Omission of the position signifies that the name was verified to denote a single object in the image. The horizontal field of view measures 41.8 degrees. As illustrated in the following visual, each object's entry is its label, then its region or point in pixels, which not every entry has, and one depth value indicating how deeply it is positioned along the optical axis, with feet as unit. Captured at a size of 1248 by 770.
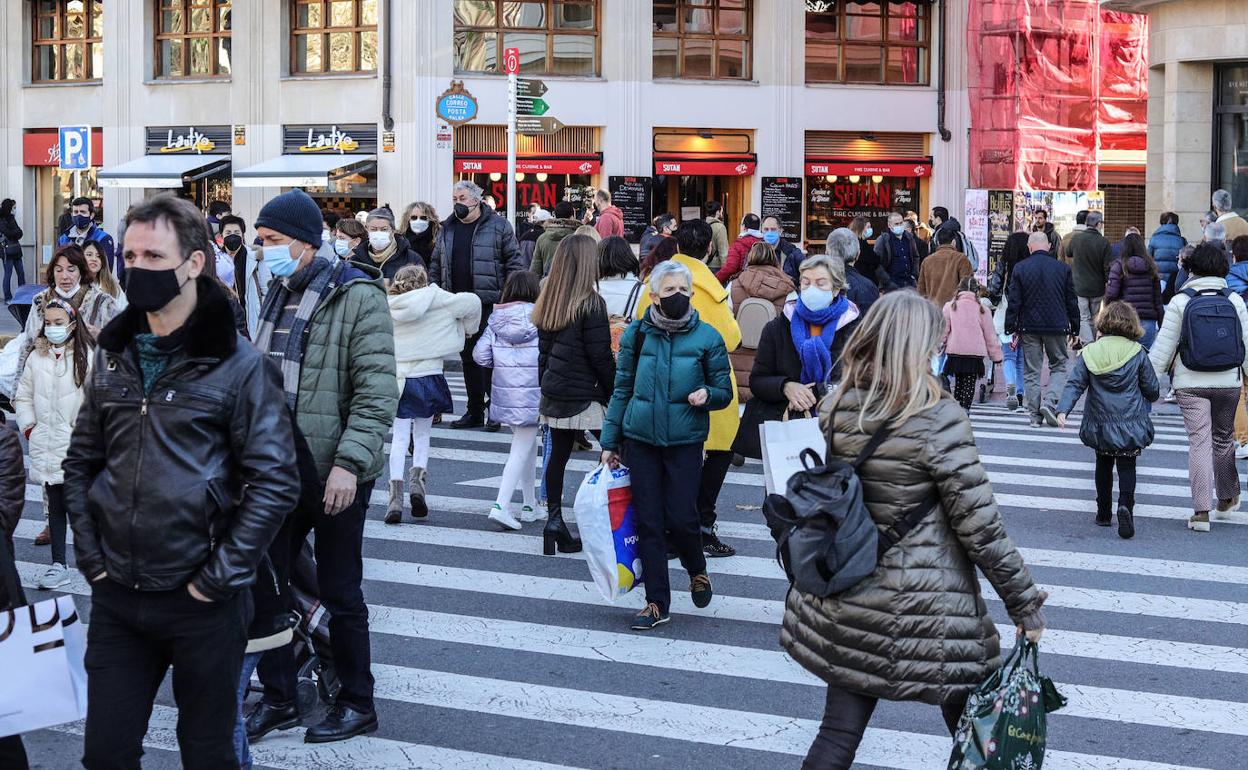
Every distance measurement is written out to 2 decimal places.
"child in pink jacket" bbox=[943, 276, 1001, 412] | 50.88
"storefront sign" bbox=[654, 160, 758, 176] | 101.40
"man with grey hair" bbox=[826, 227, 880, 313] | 38.75
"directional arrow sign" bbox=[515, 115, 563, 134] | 75.20
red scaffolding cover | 106.42
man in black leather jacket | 13.83
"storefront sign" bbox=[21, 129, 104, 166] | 112.88
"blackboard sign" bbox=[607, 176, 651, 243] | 99.09
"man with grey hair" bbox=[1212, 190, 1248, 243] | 64.69
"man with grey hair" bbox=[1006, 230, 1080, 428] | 52.44
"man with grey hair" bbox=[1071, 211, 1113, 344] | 66.13
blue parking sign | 73.67
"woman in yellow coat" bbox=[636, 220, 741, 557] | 29.58
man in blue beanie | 19.22
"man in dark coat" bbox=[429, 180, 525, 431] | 48.93
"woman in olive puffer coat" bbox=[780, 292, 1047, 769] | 15.42
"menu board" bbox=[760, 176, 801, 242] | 102.53
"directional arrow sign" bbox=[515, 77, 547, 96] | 75.72
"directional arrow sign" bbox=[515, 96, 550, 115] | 76.33
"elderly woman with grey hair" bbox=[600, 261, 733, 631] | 25.88
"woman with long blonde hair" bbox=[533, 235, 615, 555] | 31.17
